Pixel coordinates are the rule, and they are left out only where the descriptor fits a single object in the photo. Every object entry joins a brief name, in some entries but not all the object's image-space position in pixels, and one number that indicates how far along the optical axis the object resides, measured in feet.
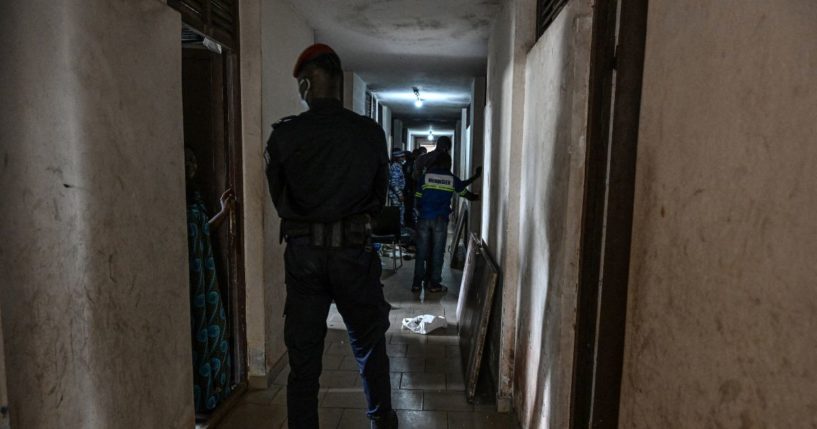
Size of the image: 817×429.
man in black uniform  7.24
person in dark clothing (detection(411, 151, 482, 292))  17.17
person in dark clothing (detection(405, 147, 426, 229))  24.46
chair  18.99
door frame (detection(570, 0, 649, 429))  4.32
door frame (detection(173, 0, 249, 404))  9.34
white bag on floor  13.99
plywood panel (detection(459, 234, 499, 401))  9.88
